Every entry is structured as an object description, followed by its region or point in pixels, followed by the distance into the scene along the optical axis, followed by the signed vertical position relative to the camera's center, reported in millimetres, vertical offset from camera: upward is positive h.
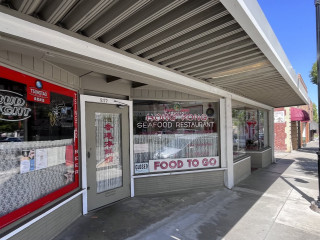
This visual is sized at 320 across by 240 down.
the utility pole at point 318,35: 4410 +1694
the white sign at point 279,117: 15539 +137
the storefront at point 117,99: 2289 +435
